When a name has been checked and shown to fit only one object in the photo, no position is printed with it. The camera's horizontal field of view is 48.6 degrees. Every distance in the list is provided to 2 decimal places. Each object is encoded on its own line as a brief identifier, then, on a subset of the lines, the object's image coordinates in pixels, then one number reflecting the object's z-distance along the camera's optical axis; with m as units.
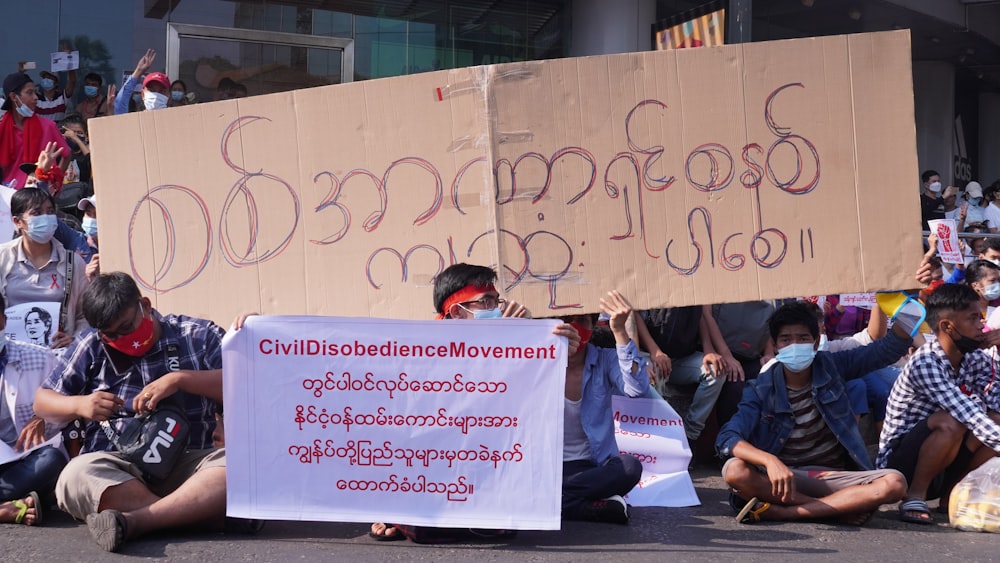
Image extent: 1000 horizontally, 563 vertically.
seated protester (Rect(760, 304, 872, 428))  6.28
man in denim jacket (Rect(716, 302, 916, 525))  4.82
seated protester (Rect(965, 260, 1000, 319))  6.45
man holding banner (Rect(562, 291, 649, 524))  4.64
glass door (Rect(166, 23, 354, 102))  10.05
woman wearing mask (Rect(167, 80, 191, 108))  9.18
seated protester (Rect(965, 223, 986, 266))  9.10
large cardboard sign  5.05
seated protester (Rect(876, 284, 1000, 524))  5.01
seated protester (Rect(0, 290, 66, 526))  4.48
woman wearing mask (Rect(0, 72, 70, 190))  8.20
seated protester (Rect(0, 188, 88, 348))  5.93
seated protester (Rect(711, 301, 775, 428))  6.60
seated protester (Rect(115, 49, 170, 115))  7.38
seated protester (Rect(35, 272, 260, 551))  4.18
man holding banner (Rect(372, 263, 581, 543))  4.37
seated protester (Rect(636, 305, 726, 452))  6.23
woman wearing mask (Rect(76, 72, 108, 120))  9.65
